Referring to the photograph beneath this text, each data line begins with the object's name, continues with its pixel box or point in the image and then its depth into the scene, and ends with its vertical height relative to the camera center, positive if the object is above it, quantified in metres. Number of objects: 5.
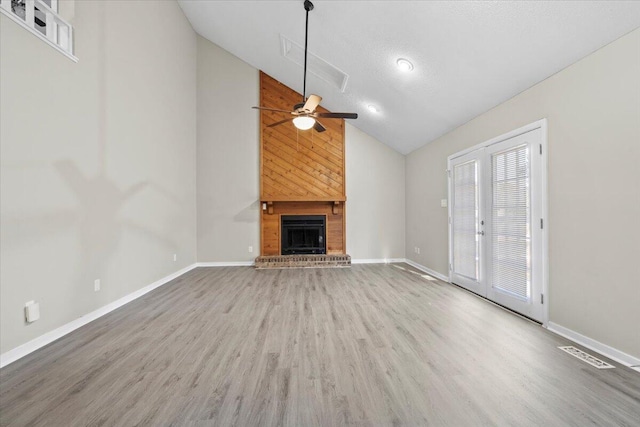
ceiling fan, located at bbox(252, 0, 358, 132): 3.52 +1.37
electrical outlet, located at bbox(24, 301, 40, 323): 2.16 -0.79
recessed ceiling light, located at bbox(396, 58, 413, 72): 3.51 +1.98
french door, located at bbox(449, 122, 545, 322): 2.80 -0.11
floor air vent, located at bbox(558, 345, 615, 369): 1.97 -1.12
